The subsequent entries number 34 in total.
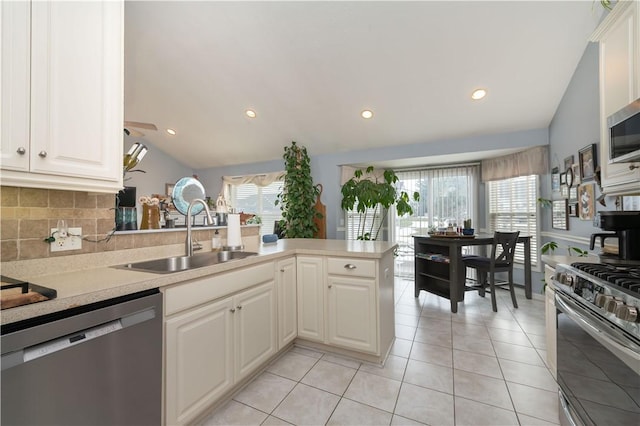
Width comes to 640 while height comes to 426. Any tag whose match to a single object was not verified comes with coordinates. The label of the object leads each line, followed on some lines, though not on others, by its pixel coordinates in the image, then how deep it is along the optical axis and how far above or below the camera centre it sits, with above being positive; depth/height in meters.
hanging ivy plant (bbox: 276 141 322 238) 4.44 +0.33
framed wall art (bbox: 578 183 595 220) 2.51 +0.13
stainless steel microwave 1.21 +0.38
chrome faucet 1.84 -0.15
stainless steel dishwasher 0.81 -0.52
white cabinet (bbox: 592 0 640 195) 1.34 +0.75
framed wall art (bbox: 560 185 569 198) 3.02 +0.27
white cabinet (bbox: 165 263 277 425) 1.29 -0.69
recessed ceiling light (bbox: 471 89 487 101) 3.05 +1.38
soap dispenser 2.15 -0.21
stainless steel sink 1.62 -0.30
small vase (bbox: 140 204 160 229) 1.87 +0.00
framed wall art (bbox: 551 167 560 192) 3.31 +0.44
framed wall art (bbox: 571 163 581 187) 2.77 +0.42
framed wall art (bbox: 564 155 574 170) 2.93 +0.59
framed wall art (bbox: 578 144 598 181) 2.48 +0.50
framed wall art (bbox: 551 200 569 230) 3.12 -0.01
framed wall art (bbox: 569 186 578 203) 2.83 +0.22
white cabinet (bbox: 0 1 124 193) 1.01 +0.51
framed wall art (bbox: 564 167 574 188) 2.93 +0.42
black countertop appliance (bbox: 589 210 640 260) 1.49 -0.08
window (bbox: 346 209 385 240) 5.06 -0.16
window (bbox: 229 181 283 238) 5.84 +0.36
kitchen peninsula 1.23 -0.55
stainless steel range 0.95 -0.52
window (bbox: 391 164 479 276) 4.58 +0.24
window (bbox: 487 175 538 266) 3.91 +0.12
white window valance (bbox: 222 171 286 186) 5.48 +0.81
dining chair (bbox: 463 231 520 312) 3.27 -0.59
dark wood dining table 3.21 -0.51
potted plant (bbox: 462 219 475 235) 3.55 -0.18
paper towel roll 2.14 -0.11
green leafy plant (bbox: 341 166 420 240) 4.29 +0.33
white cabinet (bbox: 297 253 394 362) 2.02 -0.68
